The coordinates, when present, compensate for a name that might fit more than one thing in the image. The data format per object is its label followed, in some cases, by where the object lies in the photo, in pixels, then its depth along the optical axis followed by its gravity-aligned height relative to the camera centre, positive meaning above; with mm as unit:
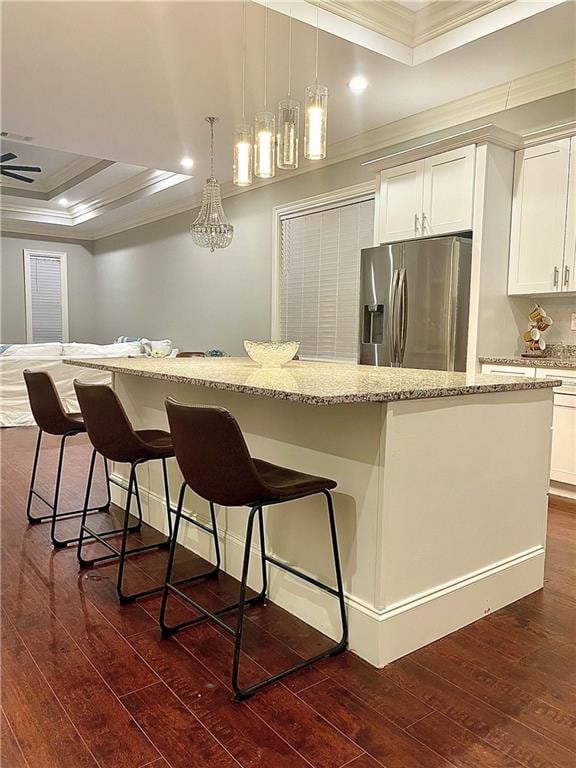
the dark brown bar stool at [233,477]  1669 -479
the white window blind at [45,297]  10055 +422
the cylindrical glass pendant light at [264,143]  2617 +834
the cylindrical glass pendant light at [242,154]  2782 +833
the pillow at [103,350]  6742 -355
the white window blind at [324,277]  5262 +466
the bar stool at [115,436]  2295 -473
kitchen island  1848 -584
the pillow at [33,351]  6340 -347
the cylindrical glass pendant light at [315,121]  2445 +883
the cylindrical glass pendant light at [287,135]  2564 +855
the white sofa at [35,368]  6148 -578
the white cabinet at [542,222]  3639 +701
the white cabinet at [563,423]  3539 -592
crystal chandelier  5203 +947
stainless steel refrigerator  3861 +177
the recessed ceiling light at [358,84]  3788 +1635
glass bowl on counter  2697 -131
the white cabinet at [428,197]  3844 +930
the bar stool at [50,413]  2926 -486
